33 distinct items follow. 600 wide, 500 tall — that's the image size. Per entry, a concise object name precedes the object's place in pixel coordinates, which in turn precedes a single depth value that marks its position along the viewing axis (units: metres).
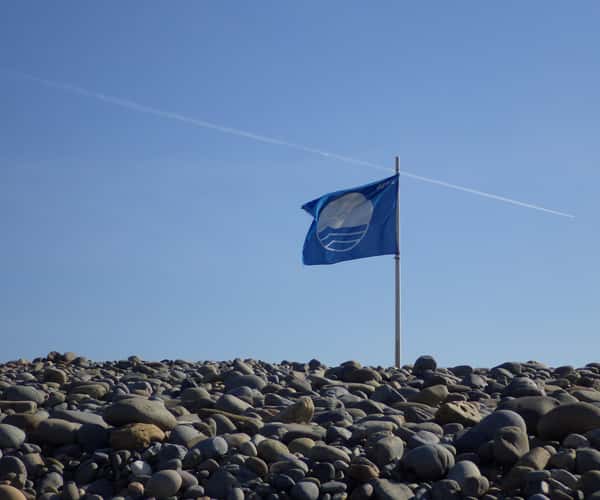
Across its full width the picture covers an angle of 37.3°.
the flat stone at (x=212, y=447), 7.00
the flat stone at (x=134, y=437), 7.37
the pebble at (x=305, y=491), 6.34
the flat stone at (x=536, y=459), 6.43
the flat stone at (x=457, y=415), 8.05
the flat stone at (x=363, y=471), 6.54
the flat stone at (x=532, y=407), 7.53
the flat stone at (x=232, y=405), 8.50
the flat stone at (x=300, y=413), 8.11
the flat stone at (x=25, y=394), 9.23
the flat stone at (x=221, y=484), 6.59
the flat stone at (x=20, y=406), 8.75
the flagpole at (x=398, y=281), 15.28
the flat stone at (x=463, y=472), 6.30
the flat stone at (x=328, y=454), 6.80
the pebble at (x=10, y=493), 6.71
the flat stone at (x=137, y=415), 7.71
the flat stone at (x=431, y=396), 9.01
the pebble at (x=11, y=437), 7.63
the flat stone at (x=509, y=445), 6.60
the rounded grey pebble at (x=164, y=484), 6.56
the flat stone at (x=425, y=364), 11.73
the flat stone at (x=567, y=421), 7.17
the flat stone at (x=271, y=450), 6.94
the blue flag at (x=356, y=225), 17.03
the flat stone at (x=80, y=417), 7.96
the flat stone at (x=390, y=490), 6.25
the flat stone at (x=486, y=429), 7.01
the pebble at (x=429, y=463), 6.53
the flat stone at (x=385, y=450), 6.79
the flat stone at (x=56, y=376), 10.94
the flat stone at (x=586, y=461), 6.38
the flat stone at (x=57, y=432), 7.66
